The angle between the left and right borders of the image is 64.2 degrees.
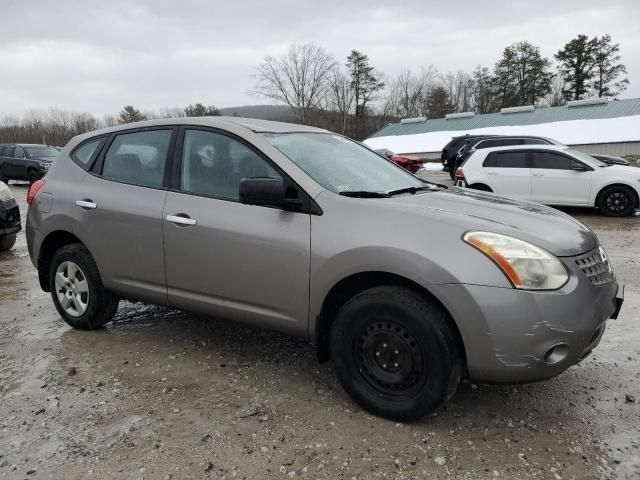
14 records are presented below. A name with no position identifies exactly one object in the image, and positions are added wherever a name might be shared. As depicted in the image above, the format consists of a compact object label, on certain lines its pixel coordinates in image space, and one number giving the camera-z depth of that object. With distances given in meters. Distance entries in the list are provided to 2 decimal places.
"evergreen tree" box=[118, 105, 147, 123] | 72.06
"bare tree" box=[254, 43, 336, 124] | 64.94
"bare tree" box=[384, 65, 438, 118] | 70.69
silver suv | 2.49
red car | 23.55
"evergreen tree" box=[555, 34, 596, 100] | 51.95
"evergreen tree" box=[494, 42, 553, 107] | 56.66
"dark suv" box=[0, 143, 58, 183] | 20.27
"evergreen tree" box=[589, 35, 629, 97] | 50.78
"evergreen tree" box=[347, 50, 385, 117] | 65.31
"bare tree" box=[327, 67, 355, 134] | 66.00
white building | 31.27
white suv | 10.42
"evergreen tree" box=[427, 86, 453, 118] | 65.99
